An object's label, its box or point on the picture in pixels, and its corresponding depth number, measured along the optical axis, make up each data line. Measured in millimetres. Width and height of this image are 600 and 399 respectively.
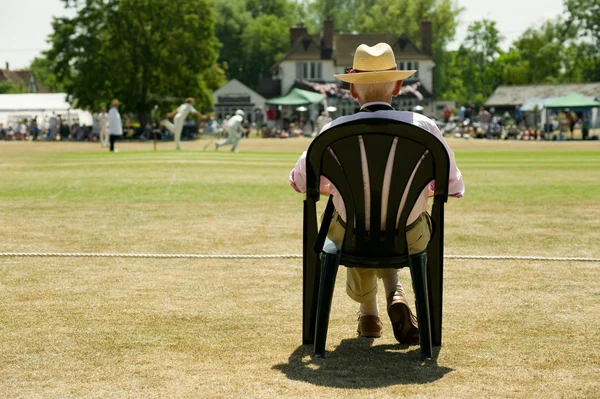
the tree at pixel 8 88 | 164125
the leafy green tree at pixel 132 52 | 74750
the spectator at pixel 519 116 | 84625
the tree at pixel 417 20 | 134250
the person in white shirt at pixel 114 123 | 39500
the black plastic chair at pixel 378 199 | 5848
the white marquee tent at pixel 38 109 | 78188
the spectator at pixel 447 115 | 86000
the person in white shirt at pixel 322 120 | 57531
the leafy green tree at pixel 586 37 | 118875
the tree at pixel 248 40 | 139625
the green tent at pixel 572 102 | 60328
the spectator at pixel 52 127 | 70694
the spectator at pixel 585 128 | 63866
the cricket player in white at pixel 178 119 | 40116
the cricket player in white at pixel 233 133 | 41625
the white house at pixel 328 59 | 118188
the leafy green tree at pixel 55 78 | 75575
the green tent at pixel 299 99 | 80519
